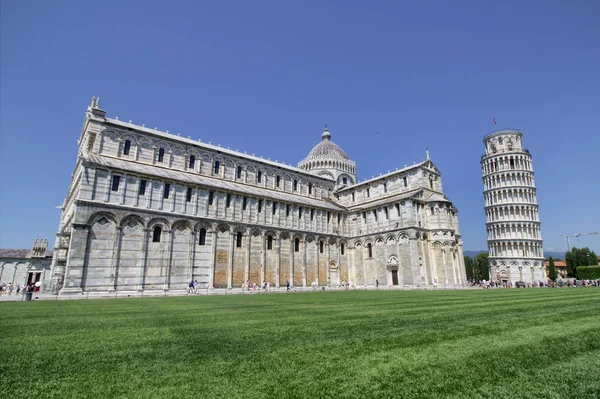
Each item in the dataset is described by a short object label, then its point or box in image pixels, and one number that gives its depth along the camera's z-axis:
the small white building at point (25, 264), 48.76
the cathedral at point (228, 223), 27.28
